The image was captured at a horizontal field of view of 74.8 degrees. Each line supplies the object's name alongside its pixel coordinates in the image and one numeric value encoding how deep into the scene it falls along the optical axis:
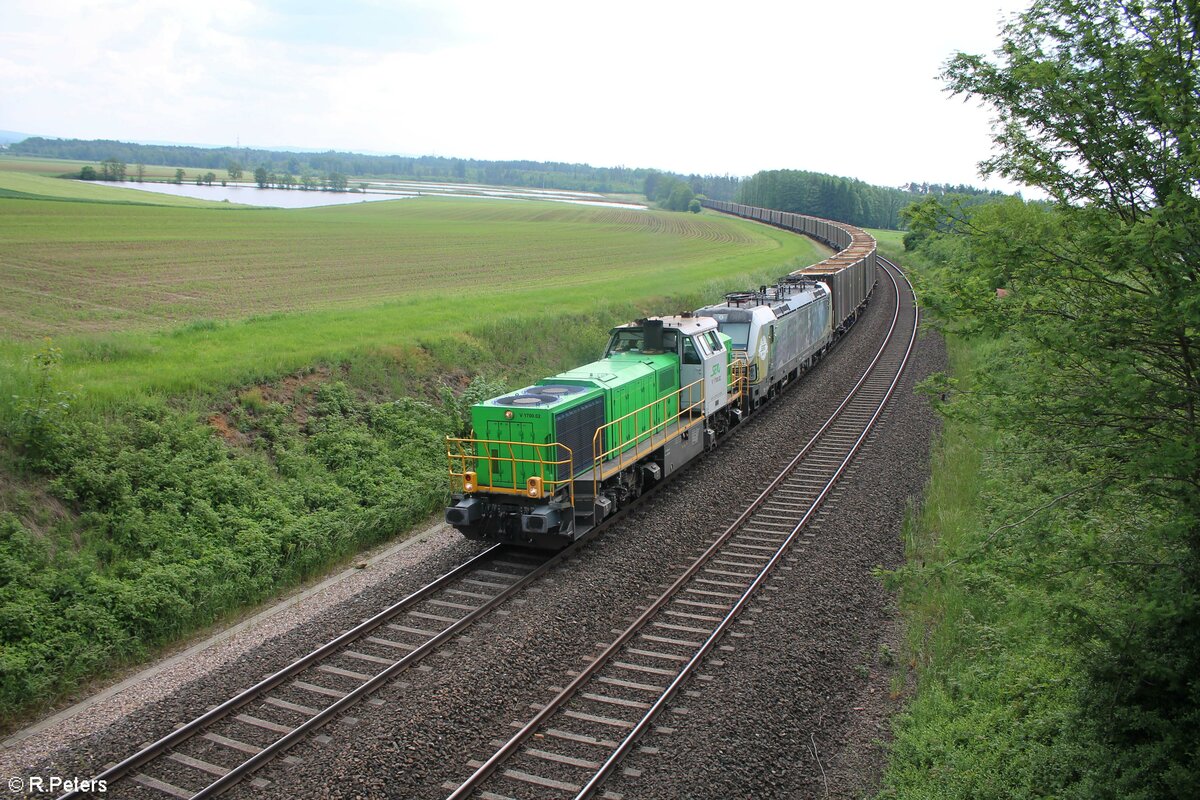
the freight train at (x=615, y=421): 12.67
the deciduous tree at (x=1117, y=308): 6.08
